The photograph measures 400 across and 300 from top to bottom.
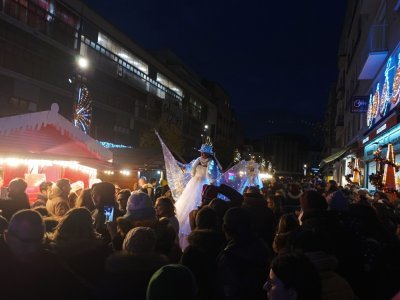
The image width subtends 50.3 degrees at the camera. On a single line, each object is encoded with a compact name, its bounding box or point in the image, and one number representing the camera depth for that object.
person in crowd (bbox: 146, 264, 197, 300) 2.39
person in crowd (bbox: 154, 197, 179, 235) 5.83
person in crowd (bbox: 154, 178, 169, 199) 12.31
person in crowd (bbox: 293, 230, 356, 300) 2.81
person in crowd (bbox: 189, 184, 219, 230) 7.23
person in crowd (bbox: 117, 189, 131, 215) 6.77
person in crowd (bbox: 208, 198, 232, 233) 5.89
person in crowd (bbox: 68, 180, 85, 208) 7.48
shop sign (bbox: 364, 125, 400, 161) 12.86
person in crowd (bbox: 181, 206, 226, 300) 4.05
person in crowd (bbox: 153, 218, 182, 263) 4.44
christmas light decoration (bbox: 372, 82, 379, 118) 16.70
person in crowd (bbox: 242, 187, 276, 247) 6.09
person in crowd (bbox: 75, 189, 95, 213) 6.61
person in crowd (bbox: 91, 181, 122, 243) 5.34
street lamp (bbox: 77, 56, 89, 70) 16.06
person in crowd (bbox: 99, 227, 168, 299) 3.15
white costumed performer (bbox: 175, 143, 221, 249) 8.80
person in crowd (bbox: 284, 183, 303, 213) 10.80
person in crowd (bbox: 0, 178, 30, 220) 6.25
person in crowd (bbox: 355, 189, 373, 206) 8.09
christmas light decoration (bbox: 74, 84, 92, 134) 14.80
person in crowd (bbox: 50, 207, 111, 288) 3.56
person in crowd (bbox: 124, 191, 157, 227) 4.76
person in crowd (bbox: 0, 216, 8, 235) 4.45
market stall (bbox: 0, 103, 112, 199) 6.38
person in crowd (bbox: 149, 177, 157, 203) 12.55
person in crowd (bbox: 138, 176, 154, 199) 11.71
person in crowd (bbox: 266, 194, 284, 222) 8.94
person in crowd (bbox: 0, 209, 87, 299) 2.98
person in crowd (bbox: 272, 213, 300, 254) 4.57
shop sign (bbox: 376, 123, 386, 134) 13.06
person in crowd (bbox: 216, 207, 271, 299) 3.73
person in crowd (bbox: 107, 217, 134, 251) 4.47
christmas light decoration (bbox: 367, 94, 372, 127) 18.38
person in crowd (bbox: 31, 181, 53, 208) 7.65
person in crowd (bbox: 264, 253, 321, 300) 2.41
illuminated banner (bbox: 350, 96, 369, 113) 21.89
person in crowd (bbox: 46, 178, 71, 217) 6.74
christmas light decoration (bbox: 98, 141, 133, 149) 40.48
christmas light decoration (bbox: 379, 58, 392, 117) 14.30
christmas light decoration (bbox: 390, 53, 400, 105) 11.66
